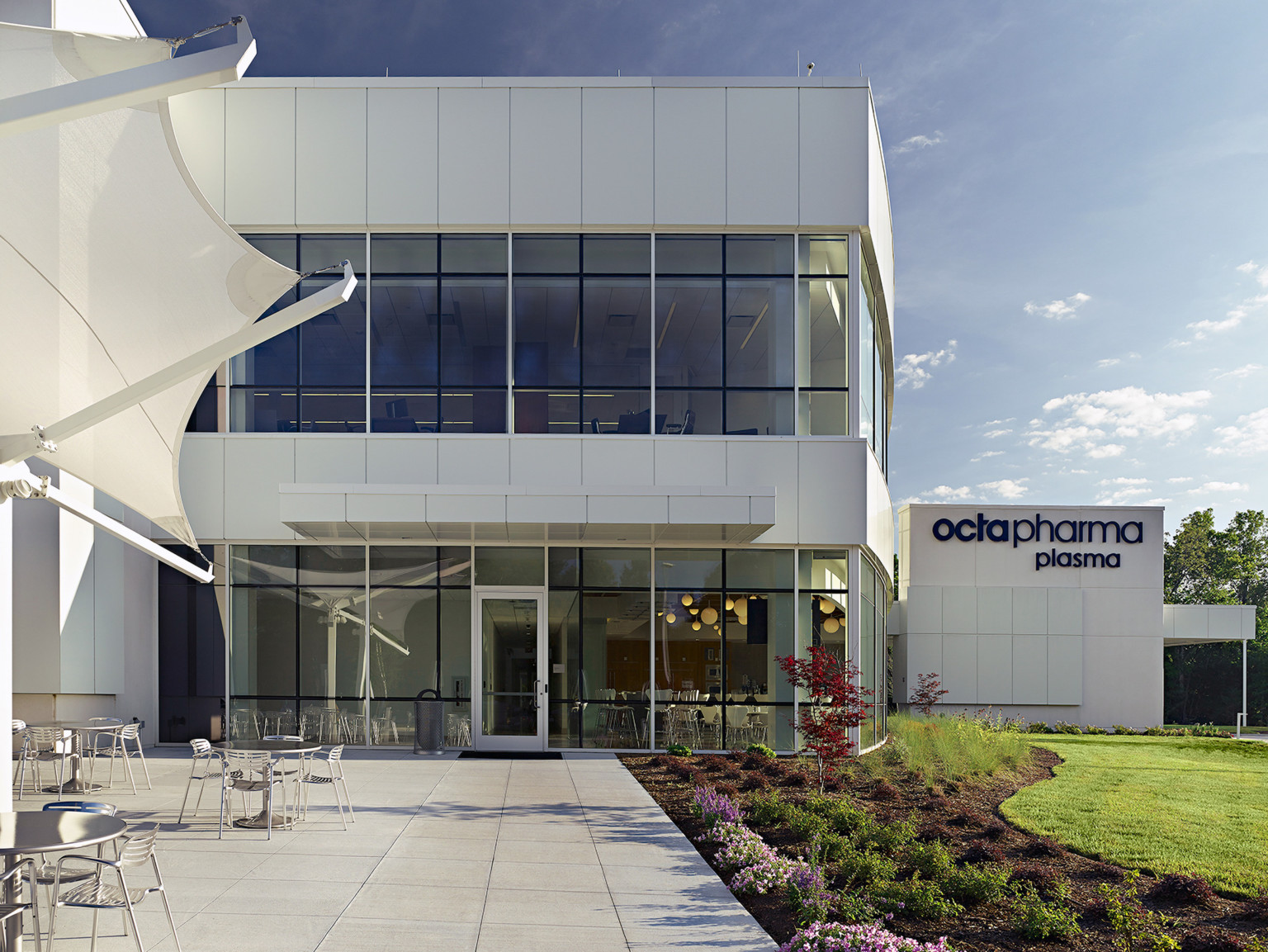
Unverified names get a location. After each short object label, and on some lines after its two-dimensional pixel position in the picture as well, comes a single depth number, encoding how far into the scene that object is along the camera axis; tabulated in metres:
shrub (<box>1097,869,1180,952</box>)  6.61
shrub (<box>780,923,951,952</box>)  6.16
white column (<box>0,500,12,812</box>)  6.49
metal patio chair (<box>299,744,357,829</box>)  10.53
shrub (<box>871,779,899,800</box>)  12.21
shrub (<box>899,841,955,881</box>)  8.07
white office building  16.31
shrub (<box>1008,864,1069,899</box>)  7.84
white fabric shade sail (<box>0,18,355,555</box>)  6.48
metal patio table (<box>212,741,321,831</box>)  10.04
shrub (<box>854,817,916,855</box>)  9.02
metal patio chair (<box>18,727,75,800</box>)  11.75
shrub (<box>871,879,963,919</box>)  7.27
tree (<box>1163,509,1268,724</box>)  52.28
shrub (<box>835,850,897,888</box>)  7.96
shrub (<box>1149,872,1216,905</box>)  7.74
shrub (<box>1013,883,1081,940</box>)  6.75
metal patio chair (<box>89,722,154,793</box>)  12.26
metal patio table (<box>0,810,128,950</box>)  5.46
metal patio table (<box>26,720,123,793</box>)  12.05
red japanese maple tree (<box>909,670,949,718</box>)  24.84
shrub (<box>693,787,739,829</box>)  10.12
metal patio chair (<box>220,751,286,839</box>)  9.80
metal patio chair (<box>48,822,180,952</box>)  5.84
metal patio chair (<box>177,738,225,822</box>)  10.47
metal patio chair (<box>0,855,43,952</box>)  5.48
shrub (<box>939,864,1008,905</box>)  7.61
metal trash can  15.92
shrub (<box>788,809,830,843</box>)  9.57
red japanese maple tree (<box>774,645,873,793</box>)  13.25
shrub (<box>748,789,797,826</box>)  10.40
